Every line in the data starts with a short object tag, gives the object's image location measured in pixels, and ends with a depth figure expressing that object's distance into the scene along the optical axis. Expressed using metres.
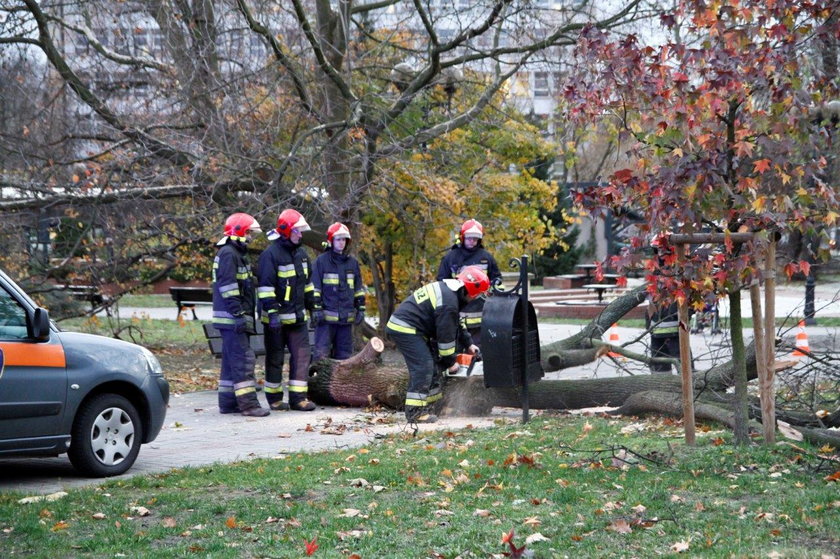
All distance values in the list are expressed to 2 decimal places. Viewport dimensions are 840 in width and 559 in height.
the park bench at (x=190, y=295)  25.09
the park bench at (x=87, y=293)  18.62
